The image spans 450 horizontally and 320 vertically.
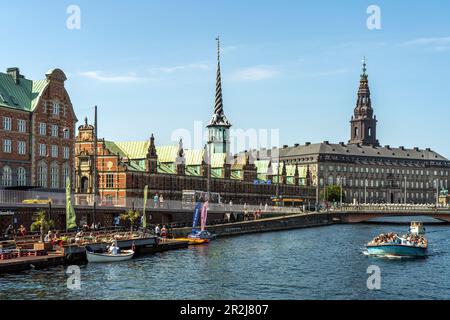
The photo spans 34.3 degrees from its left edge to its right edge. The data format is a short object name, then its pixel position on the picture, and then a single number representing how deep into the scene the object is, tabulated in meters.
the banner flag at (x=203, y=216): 106.81
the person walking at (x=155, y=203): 115.61
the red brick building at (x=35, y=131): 96.94
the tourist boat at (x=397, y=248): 87.25
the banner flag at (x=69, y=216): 77.31
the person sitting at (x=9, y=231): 77.93
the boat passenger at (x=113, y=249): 75.31
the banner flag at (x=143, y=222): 96.04
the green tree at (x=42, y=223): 77.56
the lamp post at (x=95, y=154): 86.65
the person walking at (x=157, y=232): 97.94
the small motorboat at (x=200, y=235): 101.41
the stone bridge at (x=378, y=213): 179.25
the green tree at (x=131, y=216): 98.62
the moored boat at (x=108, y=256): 73.12
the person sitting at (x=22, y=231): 77.92
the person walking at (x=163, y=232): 99.78
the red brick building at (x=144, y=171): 132.62
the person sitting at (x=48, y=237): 72.86
